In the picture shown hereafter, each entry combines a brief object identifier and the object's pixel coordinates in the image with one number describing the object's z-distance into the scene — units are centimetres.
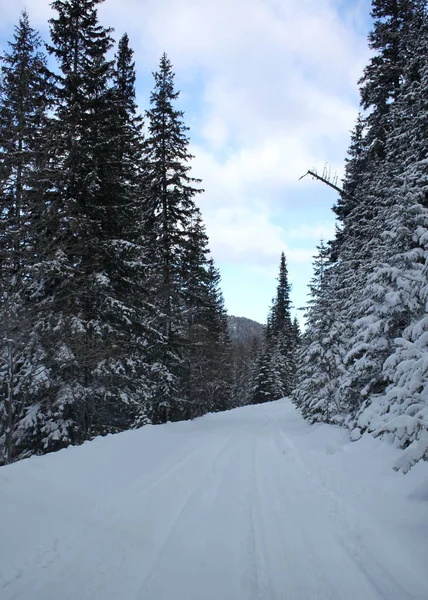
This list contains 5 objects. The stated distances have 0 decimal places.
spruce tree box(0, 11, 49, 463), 745
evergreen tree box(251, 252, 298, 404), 4506
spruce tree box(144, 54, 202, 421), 1677
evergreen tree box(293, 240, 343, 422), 1446
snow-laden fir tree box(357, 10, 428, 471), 522
